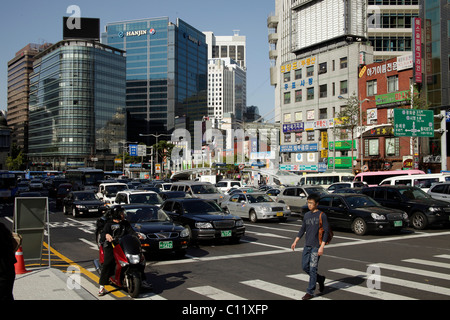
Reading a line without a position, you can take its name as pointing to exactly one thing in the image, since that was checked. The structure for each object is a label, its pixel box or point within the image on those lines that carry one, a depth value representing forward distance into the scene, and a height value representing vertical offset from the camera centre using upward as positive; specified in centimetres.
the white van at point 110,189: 2786 -186
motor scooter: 806 -194
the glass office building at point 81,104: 14338 +2103
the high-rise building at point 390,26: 6931 +2278
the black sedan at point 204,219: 1425 -198
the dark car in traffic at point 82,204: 2534 -250
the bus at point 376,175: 3144 -109
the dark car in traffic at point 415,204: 1809 -188
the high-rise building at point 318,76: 6009 +1321
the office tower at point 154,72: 18612 +4091
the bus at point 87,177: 5347 -175
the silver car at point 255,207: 2173 -237
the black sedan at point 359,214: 1630 -209
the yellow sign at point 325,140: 6051 +320
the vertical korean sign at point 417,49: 4307 +1185
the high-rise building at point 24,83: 19200 +3711
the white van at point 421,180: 2600 -113
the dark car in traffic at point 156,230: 1157 -190
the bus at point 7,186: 4300 -240
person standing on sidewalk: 500 -121
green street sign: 3391 +318
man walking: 777 -152
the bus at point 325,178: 4016 -153
